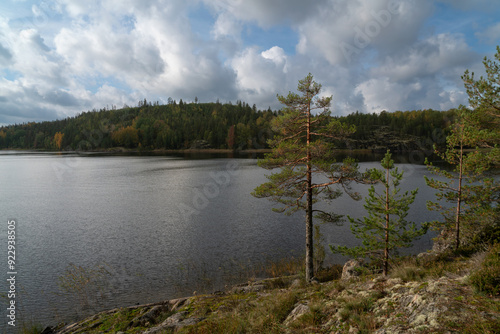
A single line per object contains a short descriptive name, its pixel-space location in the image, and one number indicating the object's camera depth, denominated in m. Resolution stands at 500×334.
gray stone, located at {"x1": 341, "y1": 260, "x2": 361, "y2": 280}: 15.10
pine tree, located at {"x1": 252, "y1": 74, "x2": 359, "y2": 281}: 16.16
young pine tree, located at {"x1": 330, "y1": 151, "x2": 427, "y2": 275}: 13.74
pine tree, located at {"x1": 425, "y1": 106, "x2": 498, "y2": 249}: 15.29
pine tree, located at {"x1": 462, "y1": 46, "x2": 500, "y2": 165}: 14.43
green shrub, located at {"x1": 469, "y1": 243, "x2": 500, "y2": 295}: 6.57
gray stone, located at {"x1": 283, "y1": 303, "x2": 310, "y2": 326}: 8.54
